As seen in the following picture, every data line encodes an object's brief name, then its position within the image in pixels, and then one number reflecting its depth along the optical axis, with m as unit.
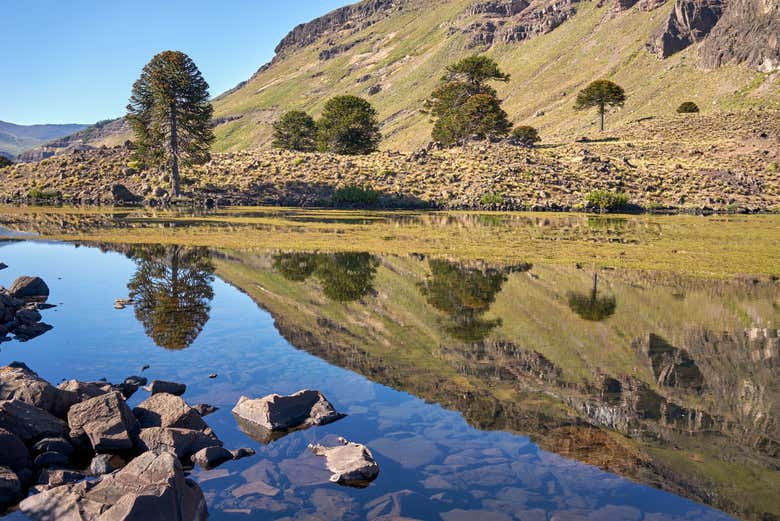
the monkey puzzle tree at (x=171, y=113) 58.06
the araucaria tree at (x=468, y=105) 79.44
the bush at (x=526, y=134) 87.11
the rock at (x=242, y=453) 7.80
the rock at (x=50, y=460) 7.48
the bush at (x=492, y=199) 56.59
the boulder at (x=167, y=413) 8.32
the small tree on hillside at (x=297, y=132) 96.06
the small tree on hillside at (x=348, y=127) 84.31
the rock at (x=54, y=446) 7.68
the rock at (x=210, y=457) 7.57
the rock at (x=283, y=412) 8.66
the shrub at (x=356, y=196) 58.47
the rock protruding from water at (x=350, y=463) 7.18
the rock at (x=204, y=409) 9.21
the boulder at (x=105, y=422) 7.91
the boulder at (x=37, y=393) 8.42
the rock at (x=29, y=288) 17.39
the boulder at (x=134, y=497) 5.93
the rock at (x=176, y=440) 7.75
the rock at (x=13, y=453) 7.26
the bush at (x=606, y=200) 54.09
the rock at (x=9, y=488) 6.68
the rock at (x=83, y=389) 8.91
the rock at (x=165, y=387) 9.70
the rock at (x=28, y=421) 7.78
